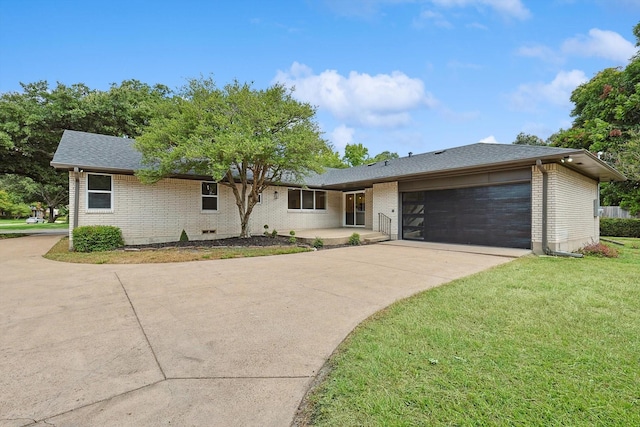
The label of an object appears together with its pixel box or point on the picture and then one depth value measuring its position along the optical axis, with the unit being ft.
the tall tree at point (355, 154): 122.21
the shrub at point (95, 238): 31.01
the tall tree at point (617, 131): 50.28
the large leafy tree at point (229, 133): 30.73
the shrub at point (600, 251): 28.87
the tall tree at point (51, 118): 49.33
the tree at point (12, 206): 131.95
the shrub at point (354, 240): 38.81
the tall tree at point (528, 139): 93.13
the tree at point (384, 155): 138.74
